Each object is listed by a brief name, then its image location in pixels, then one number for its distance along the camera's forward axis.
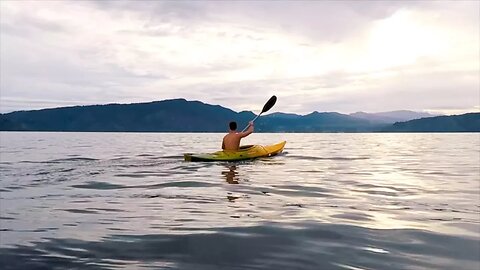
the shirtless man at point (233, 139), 18.19
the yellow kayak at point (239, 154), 17.70
